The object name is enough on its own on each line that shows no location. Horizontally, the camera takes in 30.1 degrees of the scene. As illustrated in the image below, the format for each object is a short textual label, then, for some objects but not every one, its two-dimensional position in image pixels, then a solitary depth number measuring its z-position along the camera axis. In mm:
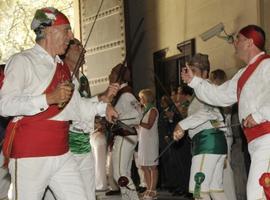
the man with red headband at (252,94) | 3176
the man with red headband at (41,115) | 2921
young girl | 6693
